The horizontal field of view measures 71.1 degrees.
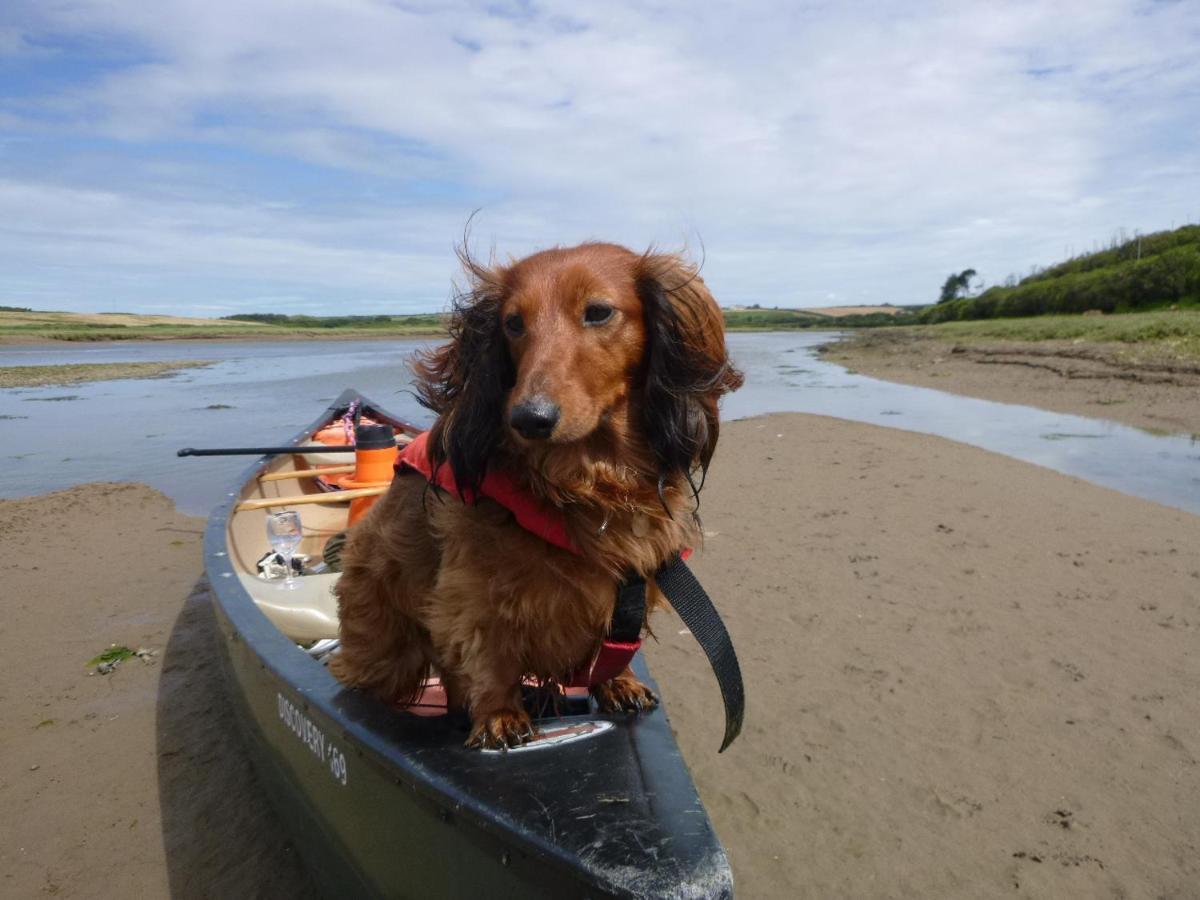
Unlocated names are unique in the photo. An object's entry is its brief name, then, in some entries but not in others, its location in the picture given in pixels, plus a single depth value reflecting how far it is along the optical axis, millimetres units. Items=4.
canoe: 416
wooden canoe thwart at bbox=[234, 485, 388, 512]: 1226
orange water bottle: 1334
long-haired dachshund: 488
